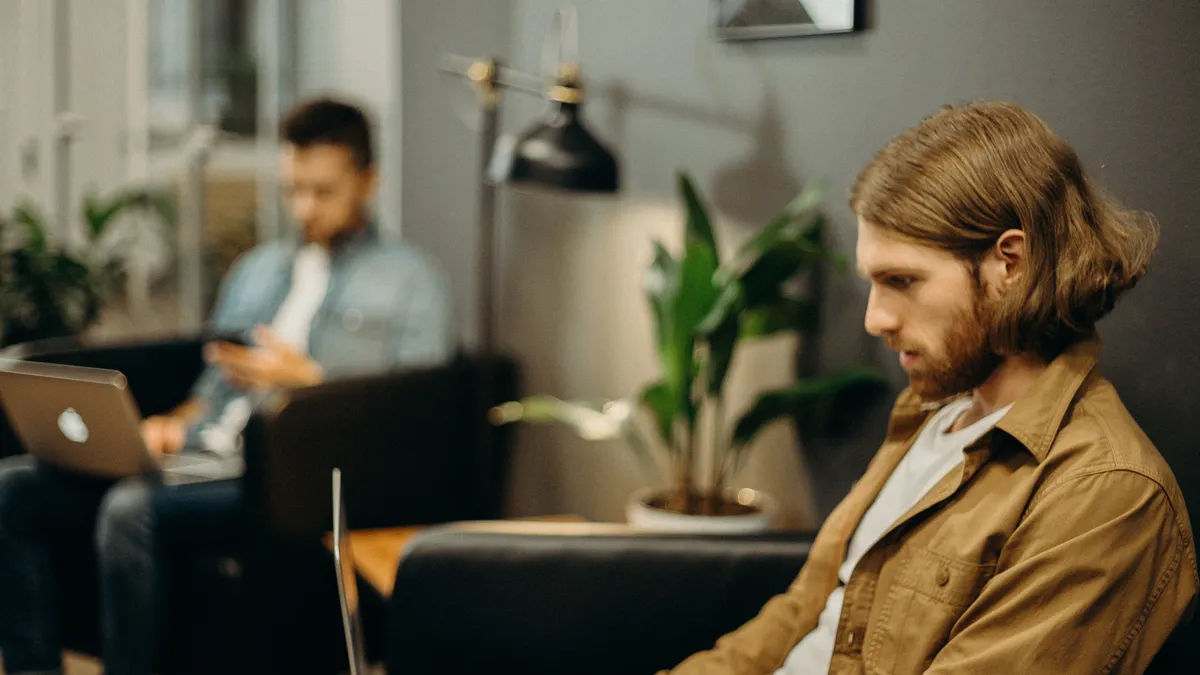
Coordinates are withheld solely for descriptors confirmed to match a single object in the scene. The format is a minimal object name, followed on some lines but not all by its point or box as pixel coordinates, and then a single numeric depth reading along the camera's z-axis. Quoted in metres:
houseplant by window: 3.65
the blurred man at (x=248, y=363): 2.48
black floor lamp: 2.32
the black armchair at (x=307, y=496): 2.45
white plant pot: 2.02
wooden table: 1.75
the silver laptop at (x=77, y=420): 2.18
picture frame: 1.98
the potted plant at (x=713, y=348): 1.94
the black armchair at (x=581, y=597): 1.65
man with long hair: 1.10
